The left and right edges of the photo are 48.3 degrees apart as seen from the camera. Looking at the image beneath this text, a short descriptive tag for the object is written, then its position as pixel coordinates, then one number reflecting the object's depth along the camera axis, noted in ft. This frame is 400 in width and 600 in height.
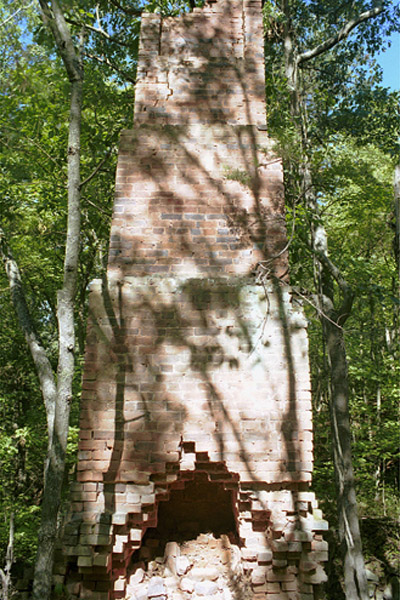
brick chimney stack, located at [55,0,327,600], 12.23
